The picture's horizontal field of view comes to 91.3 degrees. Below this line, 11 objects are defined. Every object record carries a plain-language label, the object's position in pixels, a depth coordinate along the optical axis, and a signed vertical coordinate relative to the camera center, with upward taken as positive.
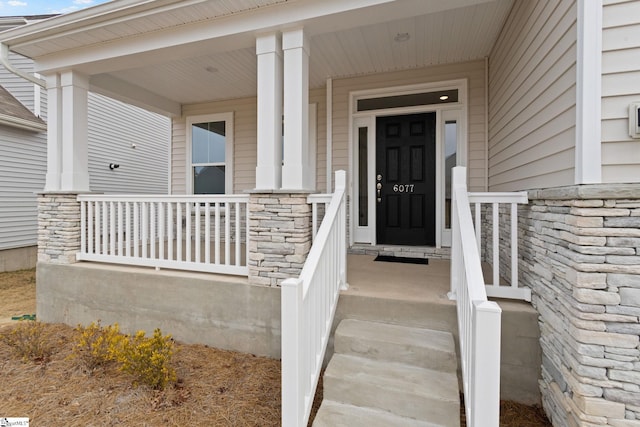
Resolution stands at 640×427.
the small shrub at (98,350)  2.67 -1.27
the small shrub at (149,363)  2.44 -1.21
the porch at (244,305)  2.26 -0.88
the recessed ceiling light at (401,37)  3.39 +1.91
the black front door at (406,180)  4.26 +0.43
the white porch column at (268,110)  2.88 +0.93
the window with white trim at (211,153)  5.49 +1.03
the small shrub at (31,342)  2.96 -1.32
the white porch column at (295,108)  2.79 +0.92
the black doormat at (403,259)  3.92 -0.63
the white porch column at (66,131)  3.75 +0.95
